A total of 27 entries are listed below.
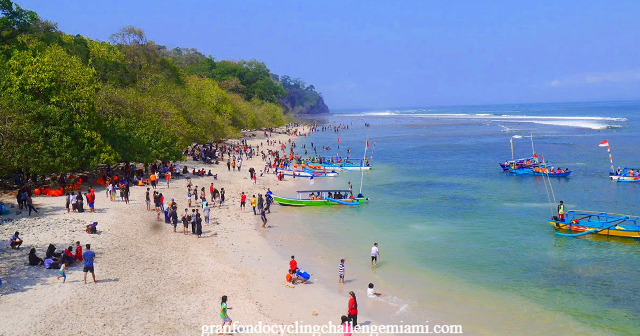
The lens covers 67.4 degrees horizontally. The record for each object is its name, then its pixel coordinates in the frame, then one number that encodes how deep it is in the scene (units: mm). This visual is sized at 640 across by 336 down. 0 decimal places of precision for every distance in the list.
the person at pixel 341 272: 19047
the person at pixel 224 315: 14166
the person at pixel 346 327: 13594
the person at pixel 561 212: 27469
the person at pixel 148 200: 27316
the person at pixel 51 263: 17359
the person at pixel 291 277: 18717
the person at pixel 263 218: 27536
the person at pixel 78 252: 18375
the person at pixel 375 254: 21238
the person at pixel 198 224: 24016
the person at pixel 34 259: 17391
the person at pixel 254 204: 29875
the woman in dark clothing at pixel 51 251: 17766
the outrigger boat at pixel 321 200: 33875
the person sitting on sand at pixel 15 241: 18859
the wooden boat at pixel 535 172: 46781
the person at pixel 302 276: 19000
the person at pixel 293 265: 18828
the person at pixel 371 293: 17641
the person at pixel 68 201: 24342
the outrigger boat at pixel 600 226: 25781
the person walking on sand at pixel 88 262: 16297
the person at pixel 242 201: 31105
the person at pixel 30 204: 23592
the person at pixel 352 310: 14734
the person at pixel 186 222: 24594
